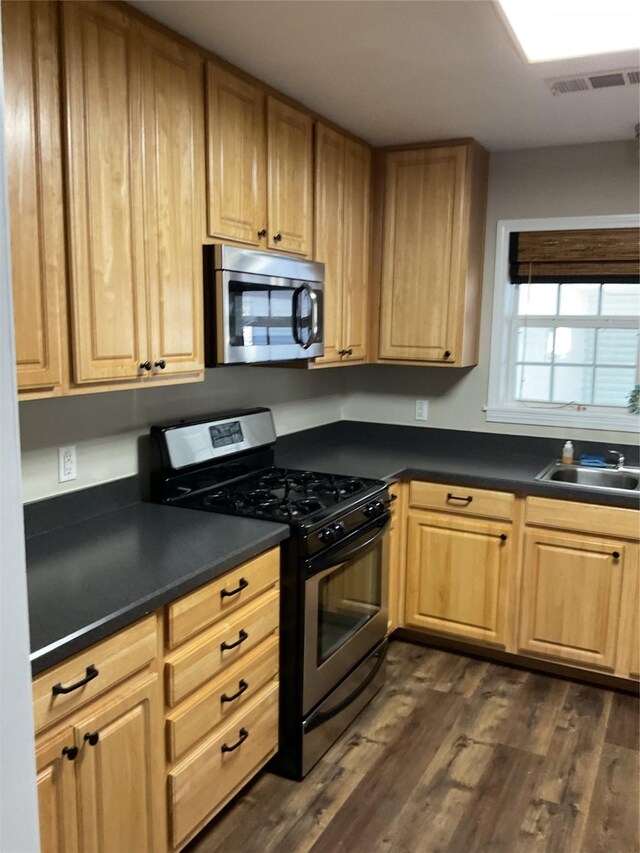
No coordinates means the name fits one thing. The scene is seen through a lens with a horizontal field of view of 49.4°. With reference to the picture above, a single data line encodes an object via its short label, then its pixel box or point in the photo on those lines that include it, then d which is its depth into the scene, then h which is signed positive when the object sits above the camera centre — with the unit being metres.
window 3.29 -0.04
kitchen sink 3.14 -0.65
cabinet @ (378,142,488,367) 3.21 +0.37
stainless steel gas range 2.27 -0.77
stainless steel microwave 2.26 +0.08
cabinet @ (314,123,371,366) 2.93 +0.41
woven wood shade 3.19 +0.37
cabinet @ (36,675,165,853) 1.47 -1.02
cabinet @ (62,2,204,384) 1.78 +0.37
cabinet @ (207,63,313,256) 2.26 +0.57
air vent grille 2.29 +0.85
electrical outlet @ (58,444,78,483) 2.17 -0.43
